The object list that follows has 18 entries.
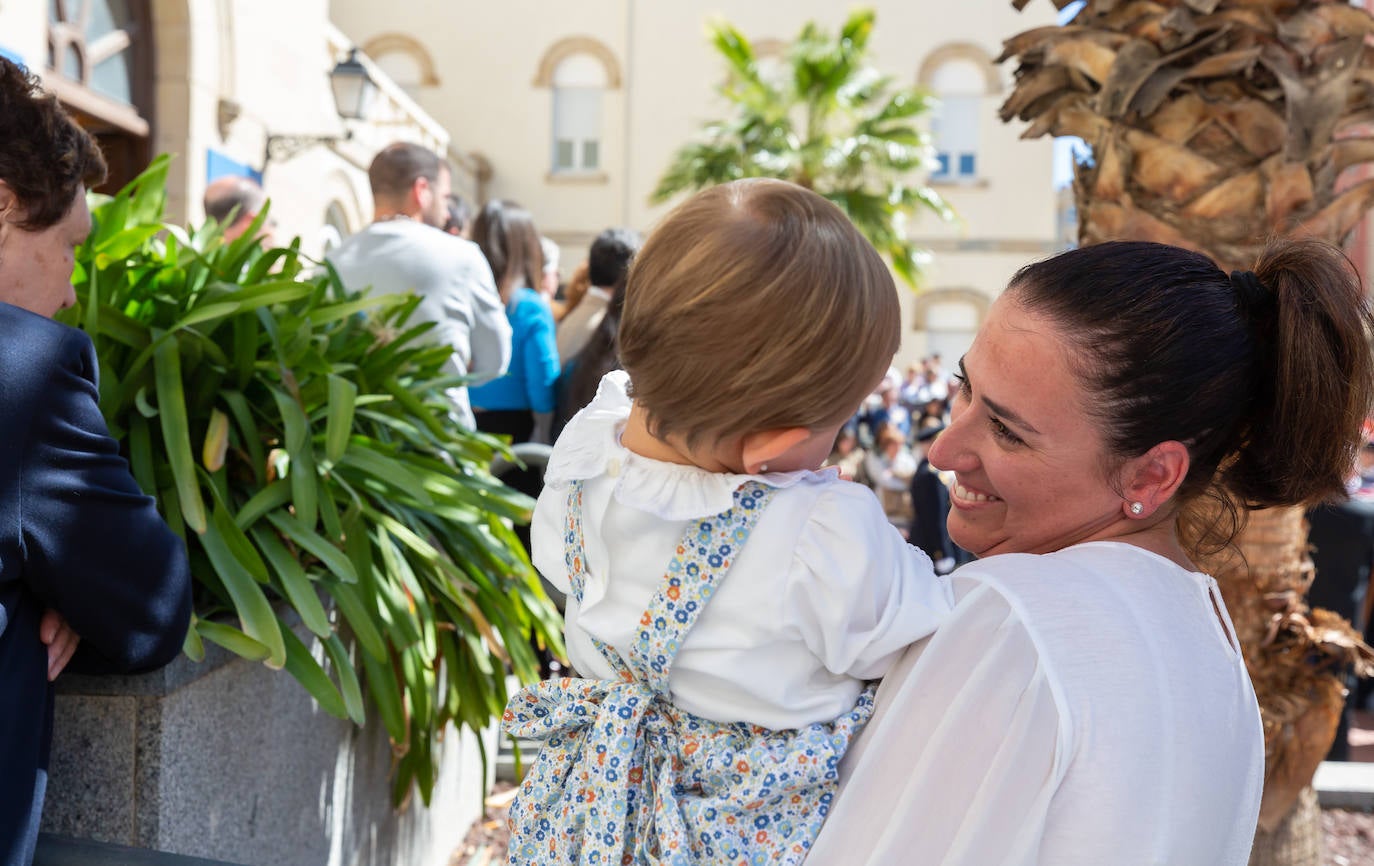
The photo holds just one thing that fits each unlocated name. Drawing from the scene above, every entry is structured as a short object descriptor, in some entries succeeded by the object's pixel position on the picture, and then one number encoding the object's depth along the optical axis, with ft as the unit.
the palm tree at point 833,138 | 61.57
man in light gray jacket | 12.82
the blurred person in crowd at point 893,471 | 39.81
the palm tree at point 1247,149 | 9.75
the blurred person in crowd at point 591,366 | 14.88
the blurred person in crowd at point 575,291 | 17.57
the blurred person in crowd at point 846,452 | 31.58
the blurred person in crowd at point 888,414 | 49.62
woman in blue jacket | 15.67
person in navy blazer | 5.18
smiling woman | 4.24
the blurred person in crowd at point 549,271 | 19.13
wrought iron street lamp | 34.27
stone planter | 6.34
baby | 4.39
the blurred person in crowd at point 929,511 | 21.81
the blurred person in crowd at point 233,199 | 15.92
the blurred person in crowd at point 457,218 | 17.81
